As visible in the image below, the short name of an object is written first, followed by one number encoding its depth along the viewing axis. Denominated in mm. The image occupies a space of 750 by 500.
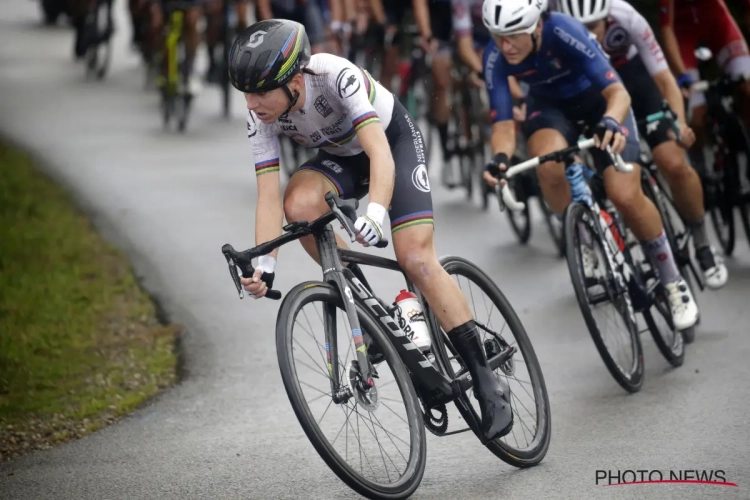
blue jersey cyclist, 12695
